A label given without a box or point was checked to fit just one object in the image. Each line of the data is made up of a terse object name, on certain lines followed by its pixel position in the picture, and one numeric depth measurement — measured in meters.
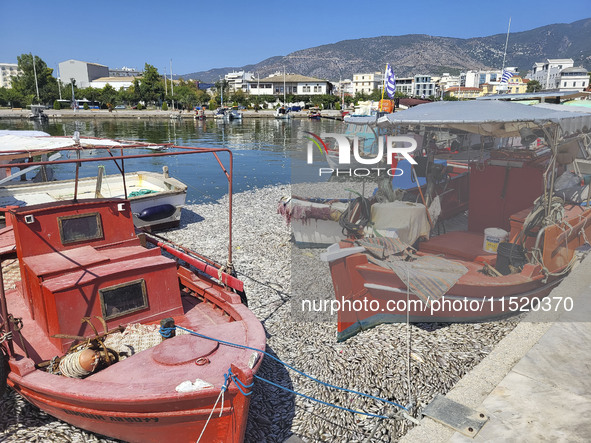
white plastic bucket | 9.00
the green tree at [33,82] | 104.94
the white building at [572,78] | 114.12
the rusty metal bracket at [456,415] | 5.00
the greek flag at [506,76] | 23.89
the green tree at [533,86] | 101.46
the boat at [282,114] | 98.12
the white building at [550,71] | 136.50
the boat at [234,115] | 91.32
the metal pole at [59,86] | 113.04
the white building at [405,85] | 187.88
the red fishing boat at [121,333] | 4.70
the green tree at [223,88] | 133.62
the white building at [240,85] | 170.12
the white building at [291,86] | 136.38
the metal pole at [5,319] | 5.25
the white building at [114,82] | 158.38
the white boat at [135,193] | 14.88
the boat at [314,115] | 99.03
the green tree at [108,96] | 113.31
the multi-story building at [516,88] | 133.54
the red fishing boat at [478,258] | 7.78
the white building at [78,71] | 172.75
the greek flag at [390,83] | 22.67
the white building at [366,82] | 187.12
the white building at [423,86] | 186.75
